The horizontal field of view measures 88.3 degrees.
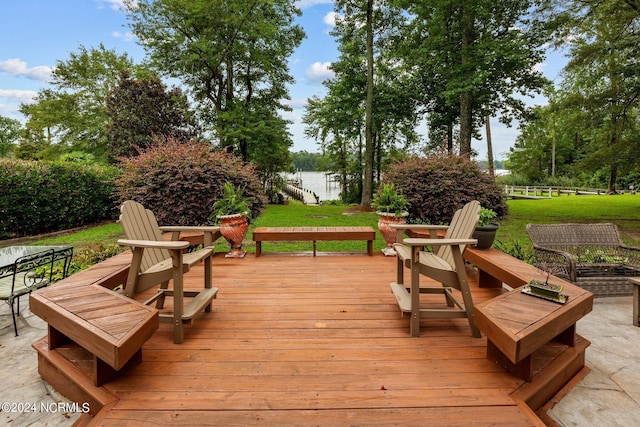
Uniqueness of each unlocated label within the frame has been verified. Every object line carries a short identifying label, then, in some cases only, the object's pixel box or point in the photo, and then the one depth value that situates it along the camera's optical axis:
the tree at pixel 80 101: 17.69
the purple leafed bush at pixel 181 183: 5.33
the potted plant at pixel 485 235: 3.62
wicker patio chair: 3.69
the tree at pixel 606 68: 8.78
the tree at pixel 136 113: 13.65
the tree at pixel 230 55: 12.83
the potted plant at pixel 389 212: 4.70
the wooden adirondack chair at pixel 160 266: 2.24
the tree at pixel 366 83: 13.50
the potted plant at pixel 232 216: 4.62
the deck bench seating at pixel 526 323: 1.70
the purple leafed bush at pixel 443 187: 5.54
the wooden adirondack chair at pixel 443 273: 2.33
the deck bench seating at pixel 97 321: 1.66
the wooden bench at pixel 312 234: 4.63
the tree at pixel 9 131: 32.69
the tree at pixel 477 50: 10.48
